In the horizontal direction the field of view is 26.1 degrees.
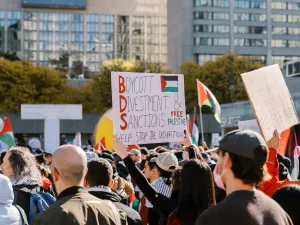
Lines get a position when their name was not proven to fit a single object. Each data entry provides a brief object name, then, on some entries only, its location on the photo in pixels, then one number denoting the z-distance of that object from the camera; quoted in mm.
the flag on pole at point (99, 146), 15162
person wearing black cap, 3027
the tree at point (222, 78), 73481
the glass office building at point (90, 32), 137375
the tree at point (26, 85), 68688
